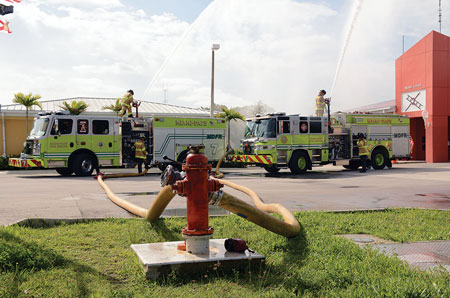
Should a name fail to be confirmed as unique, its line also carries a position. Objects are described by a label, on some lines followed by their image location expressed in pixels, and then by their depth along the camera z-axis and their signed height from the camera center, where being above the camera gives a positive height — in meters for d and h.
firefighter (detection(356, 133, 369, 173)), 18.62 -0.39
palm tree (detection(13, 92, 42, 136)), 25.31 +2.40
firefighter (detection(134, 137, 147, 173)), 16.77 -0.39
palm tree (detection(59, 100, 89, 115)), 26.34 +2.04
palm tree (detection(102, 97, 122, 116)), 27.25 +2.07
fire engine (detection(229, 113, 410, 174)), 17.00 +0.03
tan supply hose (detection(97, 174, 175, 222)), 4.89 -0.82
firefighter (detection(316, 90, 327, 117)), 18.42 +1.51
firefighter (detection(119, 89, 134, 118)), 17.59 +1.54
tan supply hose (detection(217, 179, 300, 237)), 4.41 -0.90
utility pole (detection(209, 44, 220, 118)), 23.12 +3.33
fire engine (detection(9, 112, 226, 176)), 16.02 +0.06
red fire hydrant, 4.00 -0.50
